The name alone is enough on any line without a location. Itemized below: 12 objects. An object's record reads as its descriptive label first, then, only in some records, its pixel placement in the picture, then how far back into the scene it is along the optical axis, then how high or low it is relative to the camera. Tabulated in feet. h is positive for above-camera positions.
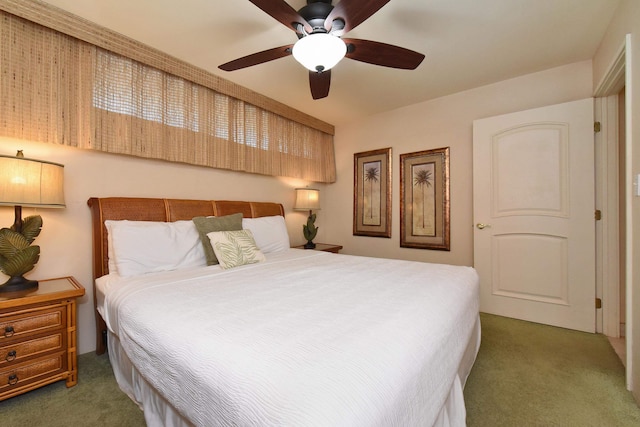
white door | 7.98 -0.08
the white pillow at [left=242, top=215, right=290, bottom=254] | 8.91 -0.64
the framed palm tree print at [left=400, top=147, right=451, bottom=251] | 10.62 +0.51
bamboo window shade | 5.78 +3.09
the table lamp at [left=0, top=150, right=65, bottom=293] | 5.05 +0.25
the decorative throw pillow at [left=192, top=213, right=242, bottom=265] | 7.25 -0.33
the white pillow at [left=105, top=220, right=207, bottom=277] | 6.15 -0.77
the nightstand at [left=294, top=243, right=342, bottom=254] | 12.02 -1.54
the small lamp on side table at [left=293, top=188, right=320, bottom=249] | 12.13 +0.33
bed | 2.28 -1.40
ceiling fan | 4.67 +3.48
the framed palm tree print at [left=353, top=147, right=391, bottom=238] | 12.10 +0.91
